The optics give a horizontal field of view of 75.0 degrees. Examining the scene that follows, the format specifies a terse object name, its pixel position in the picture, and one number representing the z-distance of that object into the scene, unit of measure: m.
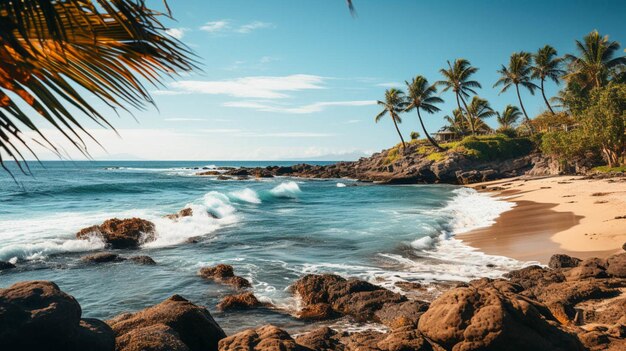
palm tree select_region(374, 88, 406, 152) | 58.25
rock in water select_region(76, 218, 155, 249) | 15.90
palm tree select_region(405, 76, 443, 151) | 54.28
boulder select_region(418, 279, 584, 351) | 4.89
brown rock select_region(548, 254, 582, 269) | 10.22
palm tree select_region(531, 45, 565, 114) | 51.50
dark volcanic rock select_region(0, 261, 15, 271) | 12.51
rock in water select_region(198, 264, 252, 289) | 10.41
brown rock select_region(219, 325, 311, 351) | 4.95
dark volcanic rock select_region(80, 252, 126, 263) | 13.15
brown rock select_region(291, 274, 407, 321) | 8.36
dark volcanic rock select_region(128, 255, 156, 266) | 12.79
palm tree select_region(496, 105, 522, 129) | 72.31
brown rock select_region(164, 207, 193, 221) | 21.84
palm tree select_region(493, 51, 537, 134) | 52.66
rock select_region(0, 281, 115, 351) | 4.26
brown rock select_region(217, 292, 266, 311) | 8.80
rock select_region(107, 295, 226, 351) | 5.55
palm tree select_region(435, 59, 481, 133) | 53.19
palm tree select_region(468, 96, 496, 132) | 62.75
